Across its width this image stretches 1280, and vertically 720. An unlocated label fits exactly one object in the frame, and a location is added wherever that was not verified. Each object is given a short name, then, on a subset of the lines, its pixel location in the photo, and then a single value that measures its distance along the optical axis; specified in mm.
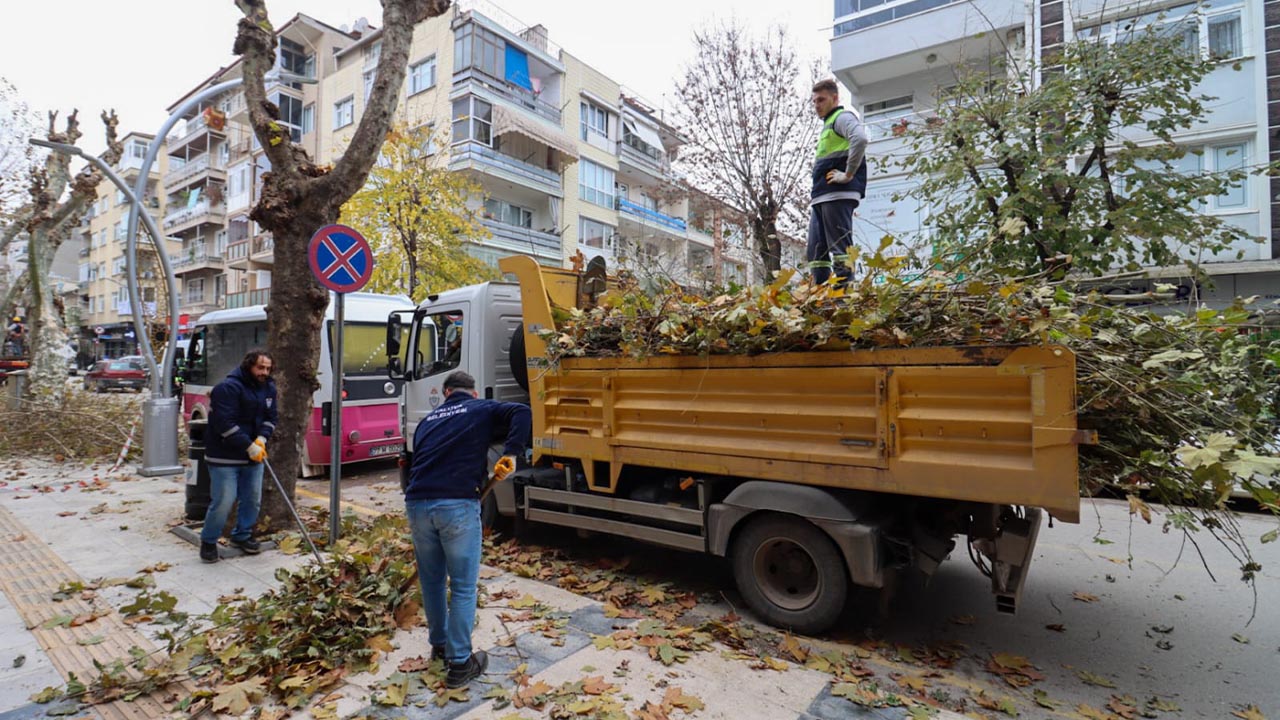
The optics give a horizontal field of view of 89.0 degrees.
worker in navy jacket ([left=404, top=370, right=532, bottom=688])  3455
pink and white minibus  9867
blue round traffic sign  5484
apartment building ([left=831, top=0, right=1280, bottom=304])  15211
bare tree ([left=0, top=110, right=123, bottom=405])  14148
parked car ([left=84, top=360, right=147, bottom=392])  29062
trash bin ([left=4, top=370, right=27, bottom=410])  14000
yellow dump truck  3434
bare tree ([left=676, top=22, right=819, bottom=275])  13625
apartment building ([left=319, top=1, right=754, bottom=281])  25047
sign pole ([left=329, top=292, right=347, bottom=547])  5770
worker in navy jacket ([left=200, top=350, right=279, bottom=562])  5473
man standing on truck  5938
